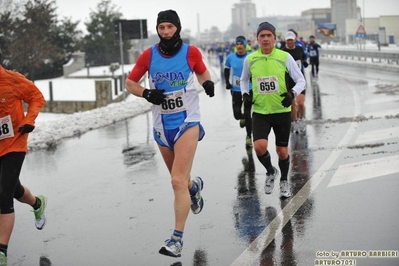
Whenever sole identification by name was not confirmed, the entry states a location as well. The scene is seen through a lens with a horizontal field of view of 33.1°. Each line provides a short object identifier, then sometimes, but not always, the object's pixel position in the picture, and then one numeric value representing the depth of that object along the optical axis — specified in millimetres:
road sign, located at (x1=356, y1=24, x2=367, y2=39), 44900
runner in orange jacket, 5770
